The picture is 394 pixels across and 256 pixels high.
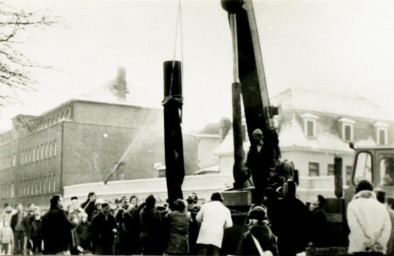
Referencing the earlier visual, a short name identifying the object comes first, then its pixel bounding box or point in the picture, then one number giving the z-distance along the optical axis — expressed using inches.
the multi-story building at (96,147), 764.6
